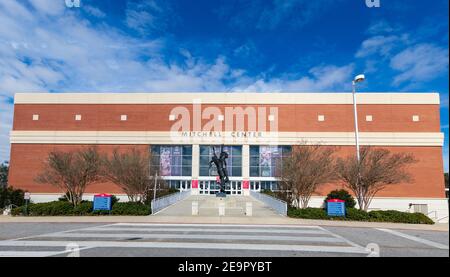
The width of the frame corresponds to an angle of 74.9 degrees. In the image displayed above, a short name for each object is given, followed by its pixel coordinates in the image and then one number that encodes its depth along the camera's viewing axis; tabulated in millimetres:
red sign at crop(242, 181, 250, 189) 44375
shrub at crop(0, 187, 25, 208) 25681
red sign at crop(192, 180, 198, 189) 44375
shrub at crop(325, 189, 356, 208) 25609
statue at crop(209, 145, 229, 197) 36656
